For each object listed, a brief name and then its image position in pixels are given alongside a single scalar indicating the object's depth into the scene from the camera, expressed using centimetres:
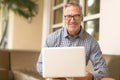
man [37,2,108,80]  183
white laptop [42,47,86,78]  149
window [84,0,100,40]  326
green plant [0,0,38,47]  470
